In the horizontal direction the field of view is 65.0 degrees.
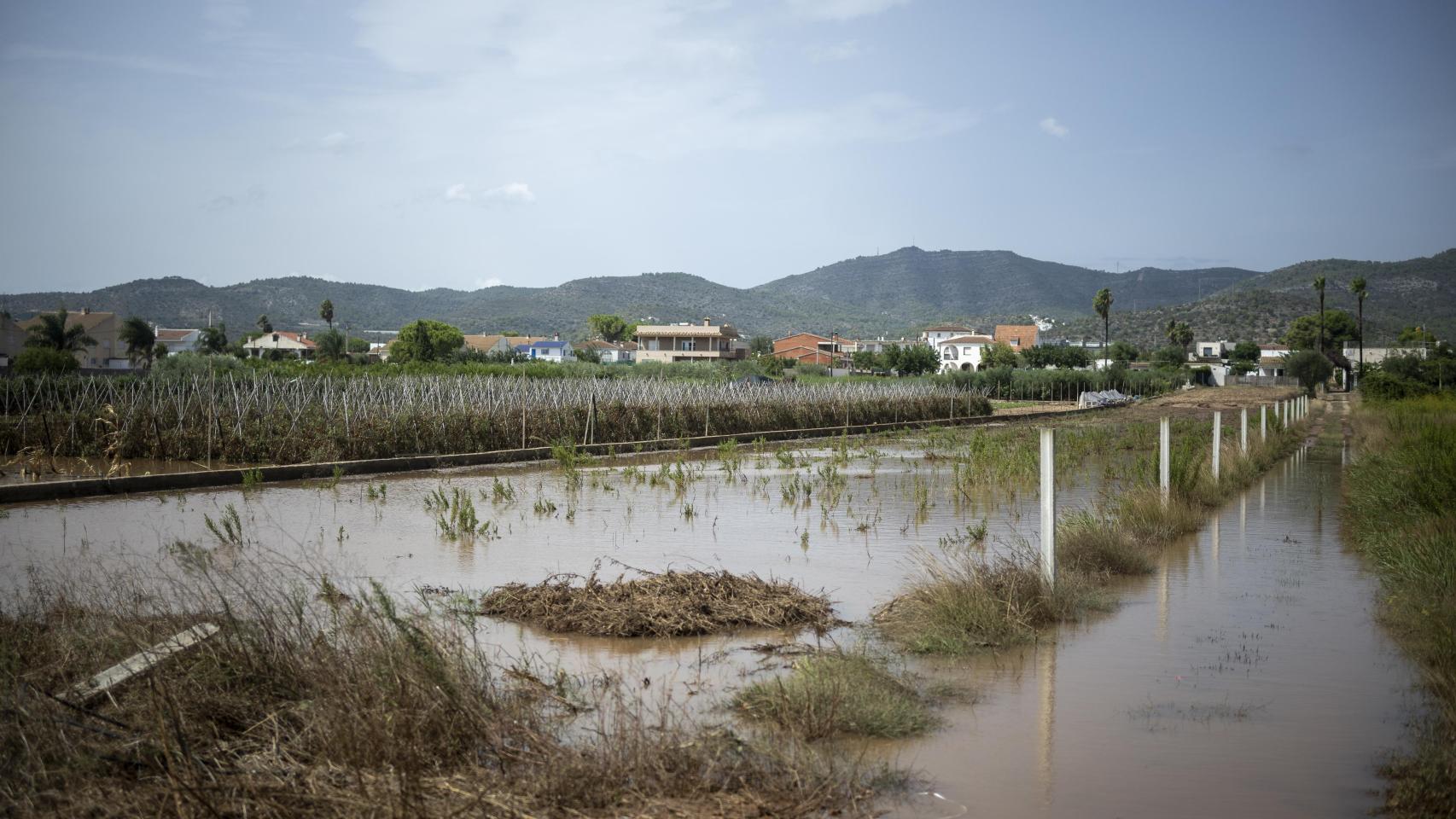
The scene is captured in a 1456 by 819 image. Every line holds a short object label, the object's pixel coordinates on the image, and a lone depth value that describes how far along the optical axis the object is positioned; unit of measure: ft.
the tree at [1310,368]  309.83
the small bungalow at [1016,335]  567.18
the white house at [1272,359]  397.39
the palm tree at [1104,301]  396.16
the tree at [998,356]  381.32
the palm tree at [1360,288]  359.60
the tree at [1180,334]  474.90
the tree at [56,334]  289.33
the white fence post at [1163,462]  50.01
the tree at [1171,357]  403.26
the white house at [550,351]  508.61
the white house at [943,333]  596.70
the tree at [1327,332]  458.50
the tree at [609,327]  603.67
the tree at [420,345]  348.38
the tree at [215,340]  378.73
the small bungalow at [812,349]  479.41
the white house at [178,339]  477.77
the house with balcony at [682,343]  444.96
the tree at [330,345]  317.83
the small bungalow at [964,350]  492.95
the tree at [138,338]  345.92
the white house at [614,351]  497.46
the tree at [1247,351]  440.86
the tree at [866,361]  409.49
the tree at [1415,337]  402.11
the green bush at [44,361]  179.22
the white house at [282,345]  429.38
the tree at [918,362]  388.70
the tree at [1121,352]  442.91
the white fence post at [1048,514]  29.86
